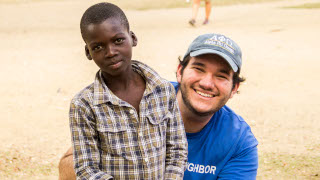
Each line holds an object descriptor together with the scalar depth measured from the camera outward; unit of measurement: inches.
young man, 100.1
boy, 74.5
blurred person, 386.0
